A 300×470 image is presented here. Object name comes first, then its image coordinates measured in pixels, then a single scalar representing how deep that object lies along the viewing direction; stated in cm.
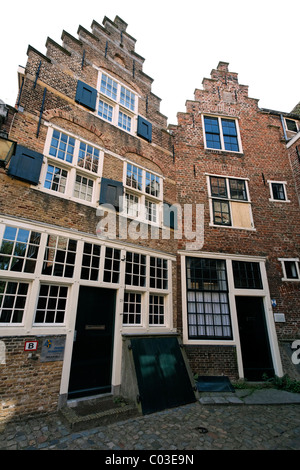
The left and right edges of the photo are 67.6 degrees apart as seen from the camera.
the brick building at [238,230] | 748
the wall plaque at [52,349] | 486
